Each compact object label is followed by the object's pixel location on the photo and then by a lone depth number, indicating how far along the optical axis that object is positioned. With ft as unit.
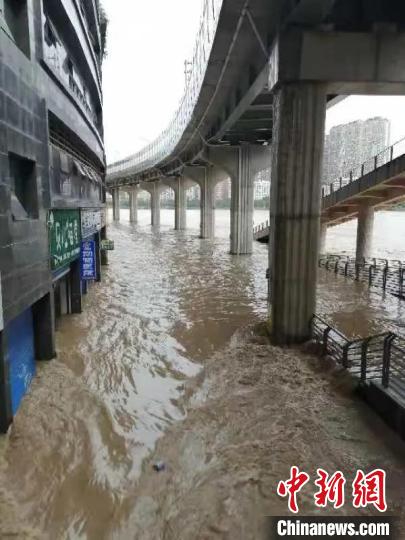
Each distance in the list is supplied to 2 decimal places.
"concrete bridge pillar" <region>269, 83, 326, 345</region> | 34.65
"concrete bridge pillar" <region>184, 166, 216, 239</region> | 151.33
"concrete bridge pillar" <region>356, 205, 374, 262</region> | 90.22
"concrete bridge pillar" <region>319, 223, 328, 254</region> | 108.17
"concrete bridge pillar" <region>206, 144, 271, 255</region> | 102.32
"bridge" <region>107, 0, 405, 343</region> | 33.37
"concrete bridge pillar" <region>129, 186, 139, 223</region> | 294.99
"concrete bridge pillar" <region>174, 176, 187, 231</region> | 206.08
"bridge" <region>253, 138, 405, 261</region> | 63.10
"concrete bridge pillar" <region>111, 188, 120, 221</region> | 324.15
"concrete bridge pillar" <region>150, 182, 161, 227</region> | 247.50
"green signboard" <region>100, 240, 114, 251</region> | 76.89
